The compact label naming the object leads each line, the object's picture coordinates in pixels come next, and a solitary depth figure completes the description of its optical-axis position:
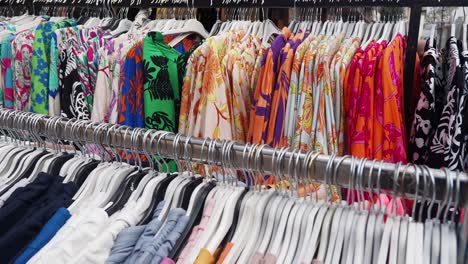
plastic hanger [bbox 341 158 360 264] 0.51
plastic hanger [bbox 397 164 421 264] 0.48
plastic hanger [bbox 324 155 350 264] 0.52
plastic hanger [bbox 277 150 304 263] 0.53
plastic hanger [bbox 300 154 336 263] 0.52
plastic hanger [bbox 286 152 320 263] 0.53
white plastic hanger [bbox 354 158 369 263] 0.50
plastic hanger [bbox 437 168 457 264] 0.46
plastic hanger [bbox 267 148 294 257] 0.54
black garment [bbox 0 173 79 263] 0.55
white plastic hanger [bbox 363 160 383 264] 0.50
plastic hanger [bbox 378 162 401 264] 0.48
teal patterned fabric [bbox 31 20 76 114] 1.30
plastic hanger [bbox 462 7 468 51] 0.99
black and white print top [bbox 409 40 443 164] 0.94
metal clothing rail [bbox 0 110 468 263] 0.48
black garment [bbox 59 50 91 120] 1.25
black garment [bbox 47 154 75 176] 0.72
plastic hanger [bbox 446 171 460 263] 0.46
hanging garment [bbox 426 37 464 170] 0.89
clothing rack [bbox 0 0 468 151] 0.94
